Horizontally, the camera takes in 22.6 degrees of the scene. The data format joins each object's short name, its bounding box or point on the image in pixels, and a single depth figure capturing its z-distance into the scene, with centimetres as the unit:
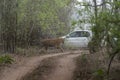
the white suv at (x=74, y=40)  2313
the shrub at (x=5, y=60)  1494
